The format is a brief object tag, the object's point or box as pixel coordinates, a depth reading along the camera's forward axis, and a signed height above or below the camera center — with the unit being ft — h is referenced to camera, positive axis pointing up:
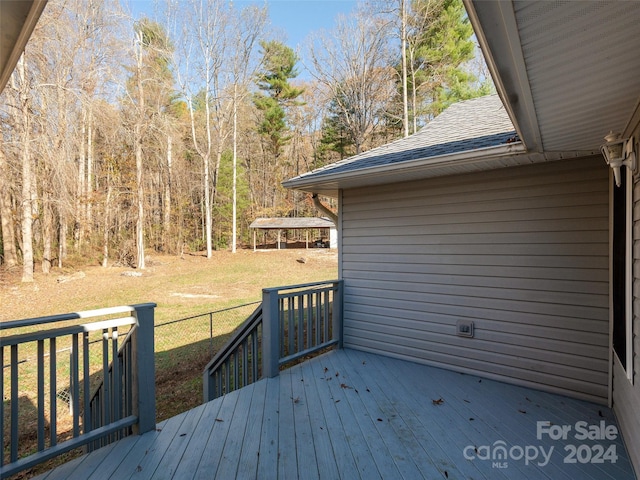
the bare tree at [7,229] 36.96 +1.48
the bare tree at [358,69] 43.65 +22.73
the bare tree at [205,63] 53.83 +28.72
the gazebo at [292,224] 67.62 +2.86
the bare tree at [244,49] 55.93 +31.95
